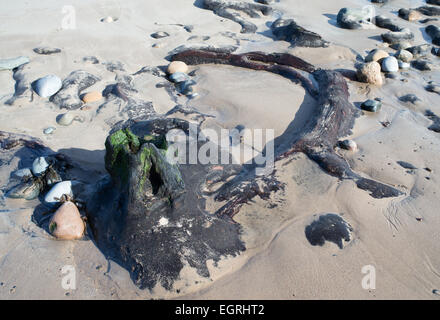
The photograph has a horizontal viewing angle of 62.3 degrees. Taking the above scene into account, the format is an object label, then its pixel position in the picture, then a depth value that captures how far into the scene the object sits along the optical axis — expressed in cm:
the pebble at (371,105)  476
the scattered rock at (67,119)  440
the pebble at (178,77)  538
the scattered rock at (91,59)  565
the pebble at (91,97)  483
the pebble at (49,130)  427
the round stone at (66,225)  289
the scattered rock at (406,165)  376
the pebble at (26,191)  327
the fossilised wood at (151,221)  265
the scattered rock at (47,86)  484
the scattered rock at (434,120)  442
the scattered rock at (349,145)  402
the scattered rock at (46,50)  575
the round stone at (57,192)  318
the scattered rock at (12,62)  534
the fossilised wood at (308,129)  335
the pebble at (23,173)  343
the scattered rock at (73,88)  472
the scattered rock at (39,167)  342
